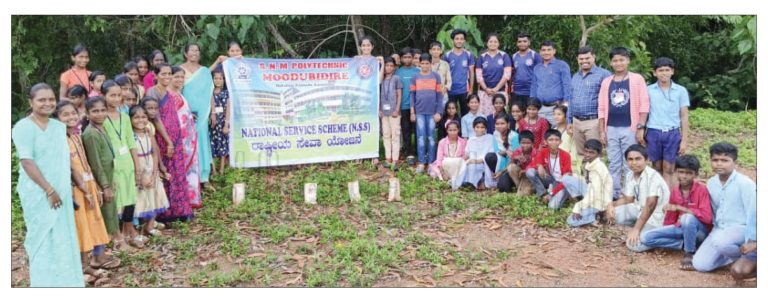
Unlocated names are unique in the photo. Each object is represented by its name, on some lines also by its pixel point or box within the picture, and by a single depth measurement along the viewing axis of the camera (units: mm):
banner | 7887
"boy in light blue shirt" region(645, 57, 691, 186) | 5969
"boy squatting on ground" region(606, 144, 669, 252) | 5191
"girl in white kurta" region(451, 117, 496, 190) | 7221
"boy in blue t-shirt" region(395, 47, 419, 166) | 7988
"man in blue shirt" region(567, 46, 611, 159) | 6465
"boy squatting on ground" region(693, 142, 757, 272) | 4559
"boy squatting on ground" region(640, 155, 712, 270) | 4789
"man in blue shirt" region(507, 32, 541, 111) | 7777
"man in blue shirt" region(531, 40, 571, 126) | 7258
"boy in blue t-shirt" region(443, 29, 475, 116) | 8070
